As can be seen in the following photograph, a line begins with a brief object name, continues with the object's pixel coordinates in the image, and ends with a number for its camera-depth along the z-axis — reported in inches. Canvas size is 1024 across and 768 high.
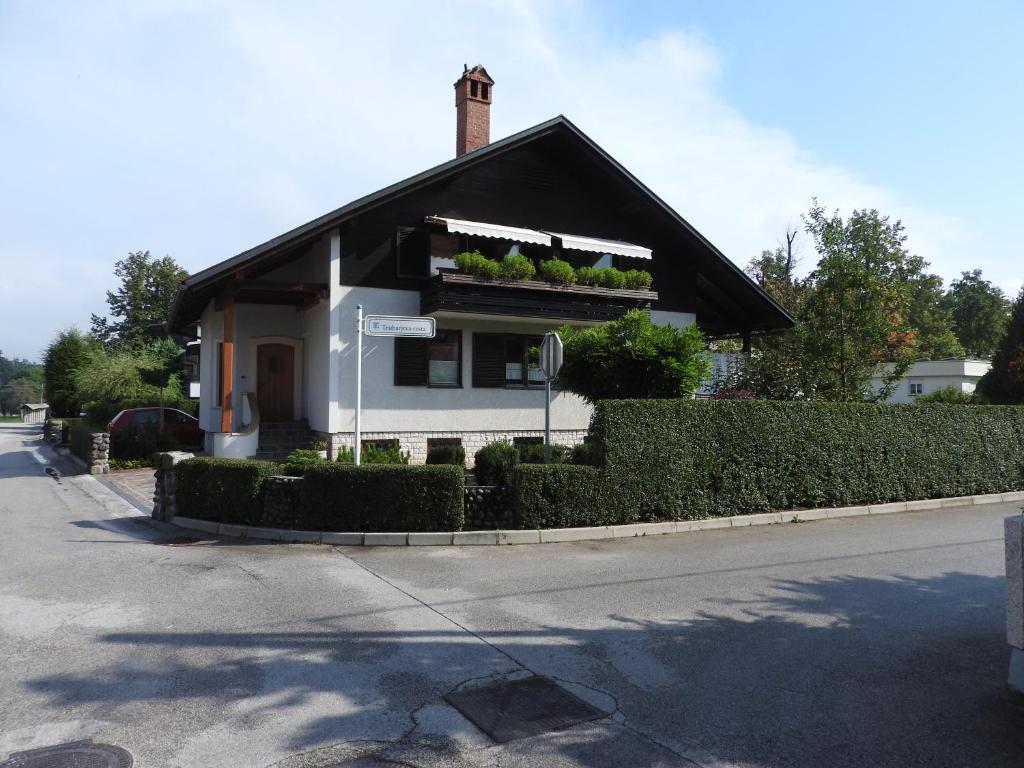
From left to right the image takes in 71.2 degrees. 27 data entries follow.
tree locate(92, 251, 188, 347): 2324.1
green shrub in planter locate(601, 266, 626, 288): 702.5
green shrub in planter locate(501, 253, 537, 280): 653.3
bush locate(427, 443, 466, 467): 628.5
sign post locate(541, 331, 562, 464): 431.2
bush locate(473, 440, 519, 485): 538.3
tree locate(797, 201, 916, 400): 761.6
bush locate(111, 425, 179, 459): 794.8
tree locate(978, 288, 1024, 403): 1165.1
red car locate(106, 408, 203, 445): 856.3
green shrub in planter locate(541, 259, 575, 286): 674.2
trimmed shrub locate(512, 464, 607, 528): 404.2
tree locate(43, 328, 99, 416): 1739.7
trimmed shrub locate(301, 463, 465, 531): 392.2
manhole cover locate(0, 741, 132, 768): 149.0
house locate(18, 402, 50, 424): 2875.0
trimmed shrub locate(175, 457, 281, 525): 413.7
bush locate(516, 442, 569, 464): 551.0
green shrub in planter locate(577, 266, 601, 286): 693.9
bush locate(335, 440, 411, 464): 548.9
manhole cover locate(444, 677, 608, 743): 167.1
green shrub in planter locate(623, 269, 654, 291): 719.1
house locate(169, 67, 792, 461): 629.6
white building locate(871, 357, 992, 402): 1576.0
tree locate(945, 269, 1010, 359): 2748.5
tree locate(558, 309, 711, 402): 498.3
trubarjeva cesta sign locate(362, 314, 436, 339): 440.5
